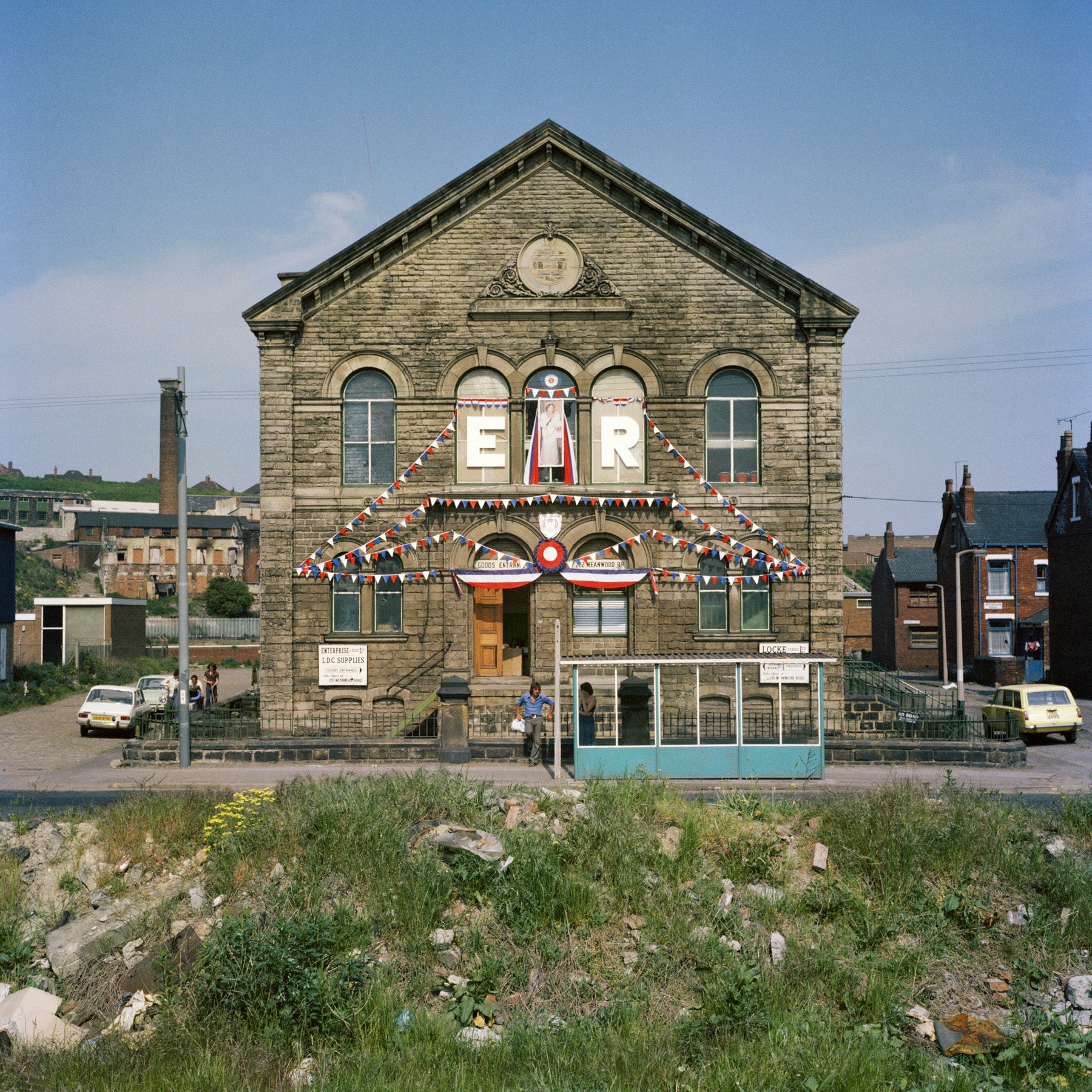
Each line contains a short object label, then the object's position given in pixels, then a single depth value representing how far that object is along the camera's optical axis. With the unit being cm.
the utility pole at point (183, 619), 2019
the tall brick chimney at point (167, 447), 8156
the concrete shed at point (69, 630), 4684
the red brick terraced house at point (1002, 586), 4969
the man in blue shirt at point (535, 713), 2041
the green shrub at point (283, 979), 1050
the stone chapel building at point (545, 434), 2420
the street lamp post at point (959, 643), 3178
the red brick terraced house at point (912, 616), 5859
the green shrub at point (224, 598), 7300
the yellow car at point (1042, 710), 2725
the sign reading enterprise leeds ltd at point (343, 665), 2405
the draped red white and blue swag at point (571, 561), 2416
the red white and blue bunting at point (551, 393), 2444
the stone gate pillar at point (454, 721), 2048
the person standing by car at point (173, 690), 2742
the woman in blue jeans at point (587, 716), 1923
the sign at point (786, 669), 2370
